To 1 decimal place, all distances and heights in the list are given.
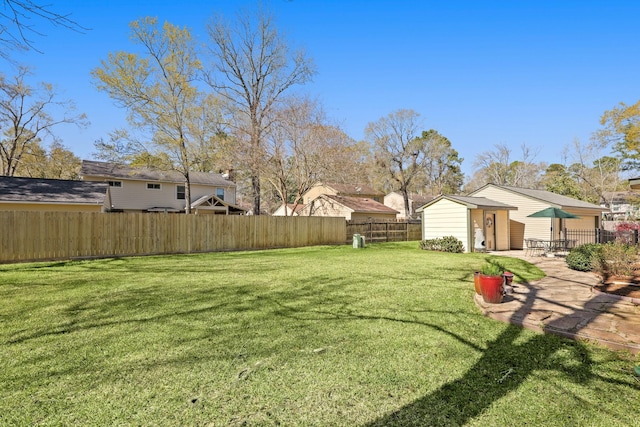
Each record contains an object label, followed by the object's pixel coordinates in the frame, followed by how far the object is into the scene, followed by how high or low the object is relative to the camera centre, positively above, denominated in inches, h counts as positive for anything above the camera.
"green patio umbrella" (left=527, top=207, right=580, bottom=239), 511.2 +7.4
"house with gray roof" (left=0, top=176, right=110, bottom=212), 554.9 +43.6
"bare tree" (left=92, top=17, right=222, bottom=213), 695.7 +308.4
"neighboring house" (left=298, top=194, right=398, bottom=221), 1095.6 +36.2
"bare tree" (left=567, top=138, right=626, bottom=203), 1318.9 +216.8
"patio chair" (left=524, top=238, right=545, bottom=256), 529.7 -51.6
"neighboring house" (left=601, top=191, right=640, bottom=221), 1710.4 +88.5
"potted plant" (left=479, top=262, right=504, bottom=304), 201.0 -44.1
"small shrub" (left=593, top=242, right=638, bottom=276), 274.4 -39.2
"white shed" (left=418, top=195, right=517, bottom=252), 584.4 -5.4
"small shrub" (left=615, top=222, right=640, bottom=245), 444.8 -26.6
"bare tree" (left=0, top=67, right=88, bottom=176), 886.4 +308.2
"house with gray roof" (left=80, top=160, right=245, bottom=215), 900.0 +91.4
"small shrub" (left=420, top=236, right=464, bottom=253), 585.3 -51.5
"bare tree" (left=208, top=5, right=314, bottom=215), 881.5 +451.2
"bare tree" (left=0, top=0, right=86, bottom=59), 120.5 +79.6
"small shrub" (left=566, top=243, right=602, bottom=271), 316.4 -41.8
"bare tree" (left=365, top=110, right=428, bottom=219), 1202.1 +300.3
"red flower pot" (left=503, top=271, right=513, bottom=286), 233.6 -45.1
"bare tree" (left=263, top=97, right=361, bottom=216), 839.7 +192.6
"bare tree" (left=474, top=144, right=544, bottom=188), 1697.8 +294.1
